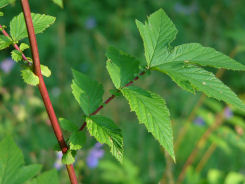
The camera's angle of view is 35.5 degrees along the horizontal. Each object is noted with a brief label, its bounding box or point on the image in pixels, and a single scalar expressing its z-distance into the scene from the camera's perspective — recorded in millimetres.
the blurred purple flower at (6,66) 3142
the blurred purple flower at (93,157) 2213
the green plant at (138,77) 808
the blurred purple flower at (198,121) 3358
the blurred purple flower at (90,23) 4711
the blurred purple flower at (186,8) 5250
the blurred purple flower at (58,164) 2117
